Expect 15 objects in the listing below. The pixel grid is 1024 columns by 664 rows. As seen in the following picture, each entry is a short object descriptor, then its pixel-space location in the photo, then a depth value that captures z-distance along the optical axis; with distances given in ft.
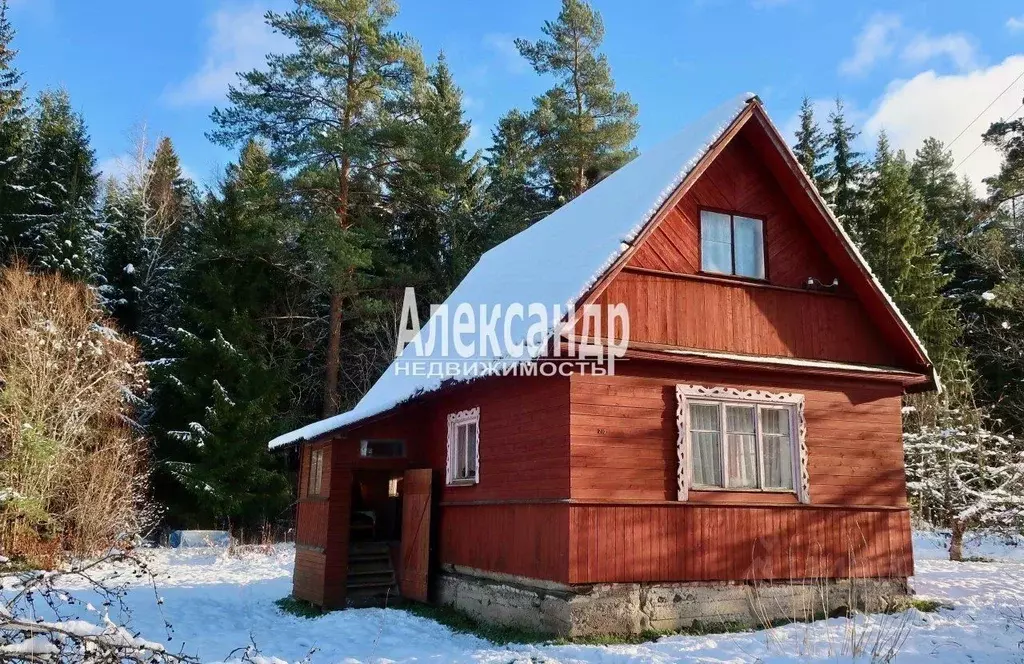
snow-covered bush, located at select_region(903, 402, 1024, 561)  56.65
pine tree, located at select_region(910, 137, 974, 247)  107.96
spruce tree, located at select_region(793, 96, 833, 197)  105.18
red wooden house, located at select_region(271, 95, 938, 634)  31.01
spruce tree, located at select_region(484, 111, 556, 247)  91.30
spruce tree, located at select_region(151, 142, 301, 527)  76.69
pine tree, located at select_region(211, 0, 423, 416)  75.82
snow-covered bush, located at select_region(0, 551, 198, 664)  11.27
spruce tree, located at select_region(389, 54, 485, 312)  80.02
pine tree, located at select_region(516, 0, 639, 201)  92.53
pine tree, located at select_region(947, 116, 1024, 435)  67.15
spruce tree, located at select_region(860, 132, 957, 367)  89.76
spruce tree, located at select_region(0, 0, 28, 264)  85.35
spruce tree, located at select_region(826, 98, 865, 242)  101.96
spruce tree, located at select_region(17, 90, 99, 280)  81.30
